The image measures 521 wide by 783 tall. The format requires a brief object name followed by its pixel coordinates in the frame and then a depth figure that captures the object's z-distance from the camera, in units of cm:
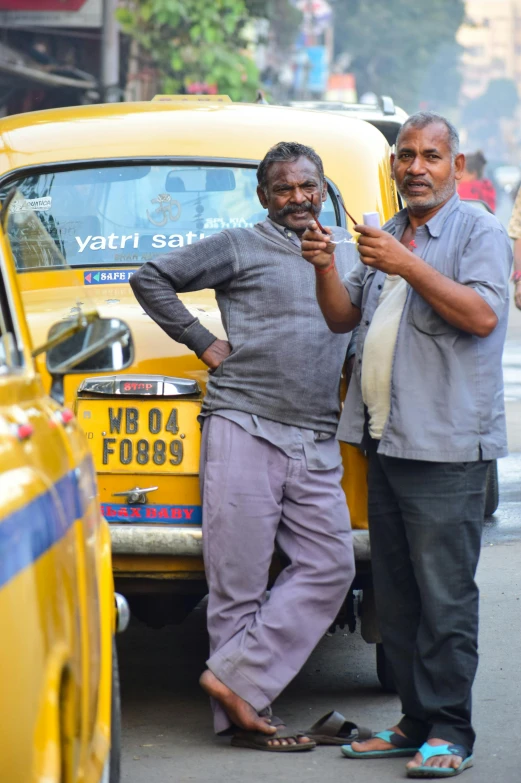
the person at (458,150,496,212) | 2426
